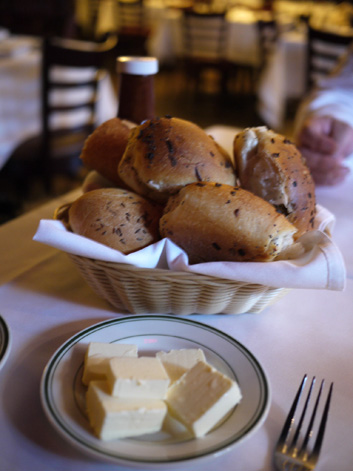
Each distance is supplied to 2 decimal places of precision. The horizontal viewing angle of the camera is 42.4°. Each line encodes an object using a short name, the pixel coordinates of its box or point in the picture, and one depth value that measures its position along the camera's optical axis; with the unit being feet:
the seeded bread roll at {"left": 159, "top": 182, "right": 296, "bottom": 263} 1.85
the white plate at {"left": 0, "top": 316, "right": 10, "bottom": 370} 1.60
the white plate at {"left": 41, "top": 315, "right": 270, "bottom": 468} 1.28
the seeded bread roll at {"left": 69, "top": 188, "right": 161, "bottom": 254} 1.95
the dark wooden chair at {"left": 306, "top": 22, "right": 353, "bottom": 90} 8.12
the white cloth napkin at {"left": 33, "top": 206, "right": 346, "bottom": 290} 1.80
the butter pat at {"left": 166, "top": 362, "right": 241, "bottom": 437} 1.35
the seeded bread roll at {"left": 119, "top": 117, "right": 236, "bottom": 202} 2.08
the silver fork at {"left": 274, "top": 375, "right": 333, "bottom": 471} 1.37
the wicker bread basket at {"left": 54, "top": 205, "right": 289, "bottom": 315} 1.82
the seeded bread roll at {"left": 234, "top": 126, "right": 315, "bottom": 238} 2.10
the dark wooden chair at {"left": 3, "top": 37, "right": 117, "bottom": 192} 6.00
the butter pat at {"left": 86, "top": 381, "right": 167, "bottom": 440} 1.30
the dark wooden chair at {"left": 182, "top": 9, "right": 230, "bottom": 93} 14.65
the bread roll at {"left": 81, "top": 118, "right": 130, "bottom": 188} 2.48
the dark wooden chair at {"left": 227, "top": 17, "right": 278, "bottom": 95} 13.56
